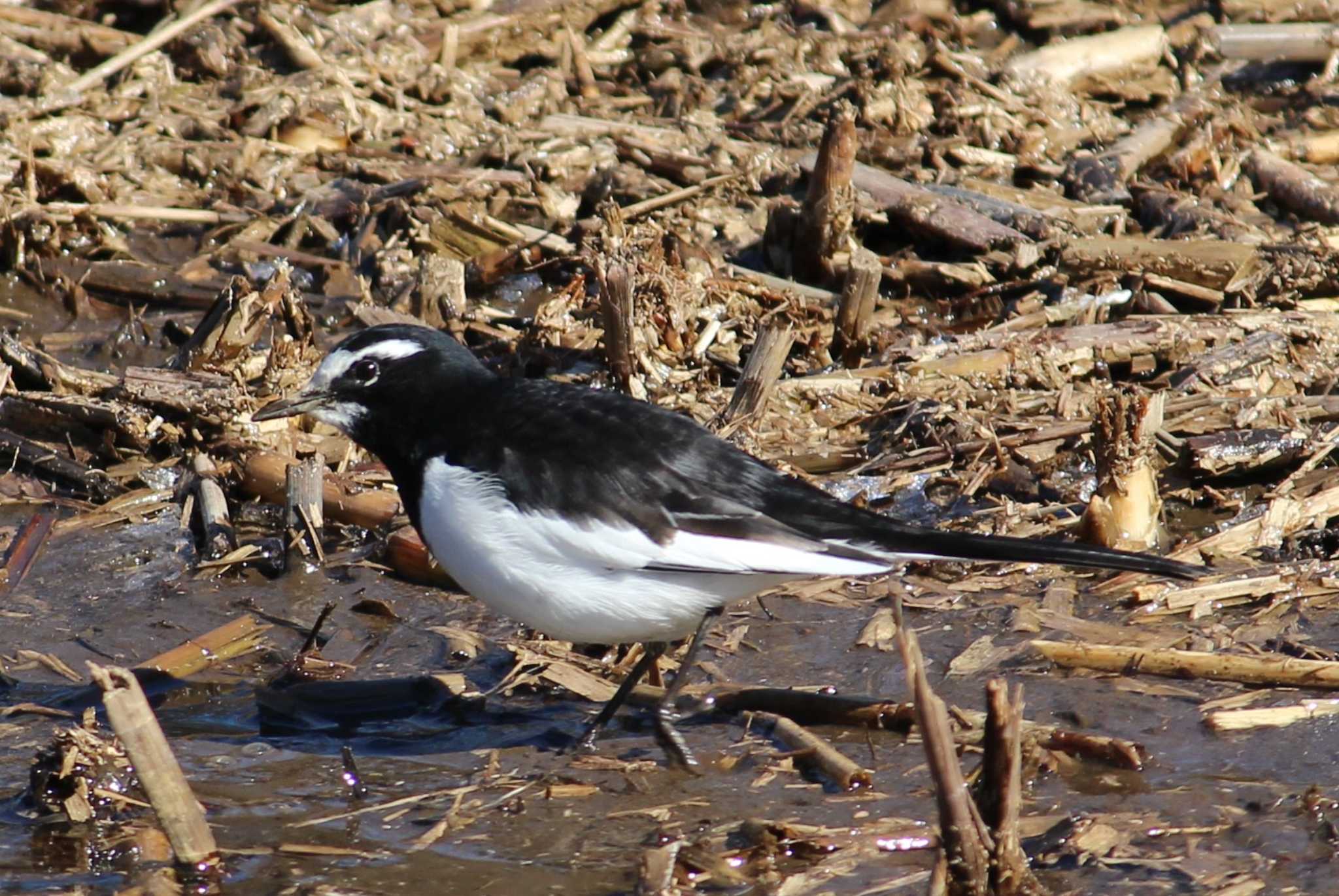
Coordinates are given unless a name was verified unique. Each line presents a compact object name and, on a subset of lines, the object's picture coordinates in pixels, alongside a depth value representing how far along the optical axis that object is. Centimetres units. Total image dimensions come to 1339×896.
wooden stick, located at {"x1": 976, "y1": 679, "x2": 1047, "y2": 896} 852
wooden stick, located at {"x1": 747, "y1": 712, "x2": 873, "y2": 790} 1089
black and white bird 1112
